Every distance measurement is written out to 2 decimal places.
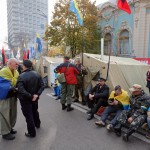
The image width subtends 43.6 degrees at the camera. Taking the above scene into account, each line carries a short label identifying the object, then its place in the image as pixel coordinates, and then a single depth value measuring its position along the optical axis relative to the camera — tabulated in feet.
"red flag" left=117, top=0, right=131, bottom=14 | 19.99
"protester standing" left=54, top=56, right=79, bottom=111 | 21.02
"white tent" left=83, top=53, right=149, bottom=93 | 20.90
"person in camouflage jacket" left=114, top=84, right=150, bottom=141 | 13.82
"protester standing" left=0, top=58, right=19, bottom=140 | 13.42
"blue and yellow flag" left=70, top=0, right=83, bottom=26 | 25.32
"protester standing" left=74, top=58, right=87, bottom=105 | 22.95
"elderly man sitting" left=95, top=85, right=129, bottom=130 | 16.44
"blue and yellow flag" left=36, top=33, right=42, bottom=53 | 50.48
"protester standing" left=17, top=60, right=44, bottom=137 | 13.26
